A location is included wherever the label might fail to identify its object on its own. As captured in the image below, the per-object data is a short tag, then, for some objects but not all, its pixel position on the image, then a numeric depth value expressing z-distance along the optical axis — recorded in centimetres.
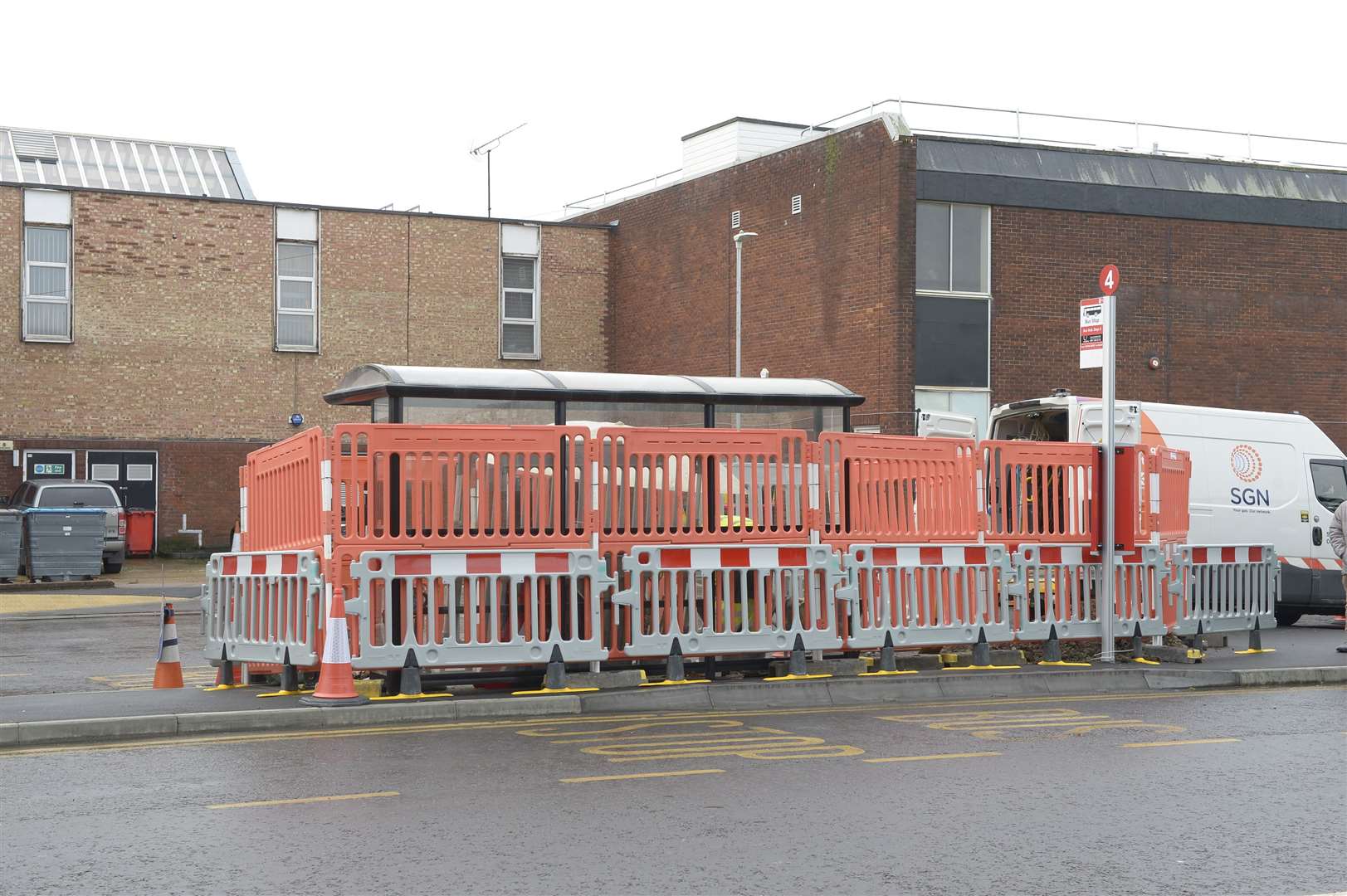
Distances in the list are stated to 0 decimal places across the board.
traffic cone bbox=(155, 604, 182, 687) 1242
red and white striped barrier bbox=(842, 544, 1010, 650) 1276
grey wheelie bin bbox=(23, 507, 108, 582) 2778
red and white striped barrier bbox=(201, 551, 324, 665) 1130
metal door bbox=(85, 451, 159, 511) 3525
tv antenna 5105
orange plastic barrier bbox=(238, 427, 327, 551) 1162
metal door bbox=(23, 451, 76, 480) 3450
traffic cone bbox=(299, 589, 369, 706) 1059
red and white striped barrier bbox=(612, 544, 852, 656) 1189
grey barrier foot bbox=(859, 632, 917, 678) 1275
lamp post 3269
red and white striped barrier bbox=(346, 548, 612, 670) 1109
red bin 3406
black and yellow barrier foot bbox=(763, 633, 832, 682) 1230
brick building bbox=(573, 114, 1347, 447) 3014
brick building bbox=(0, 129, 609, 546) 3488
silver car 2955
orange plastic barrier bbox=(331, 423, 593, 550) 1123
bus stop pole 1373
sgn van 1934
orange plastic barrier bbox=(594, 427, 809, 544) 1203
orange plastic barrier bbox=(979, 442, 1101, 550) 1365
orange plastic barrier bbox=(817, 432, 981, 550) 1284
